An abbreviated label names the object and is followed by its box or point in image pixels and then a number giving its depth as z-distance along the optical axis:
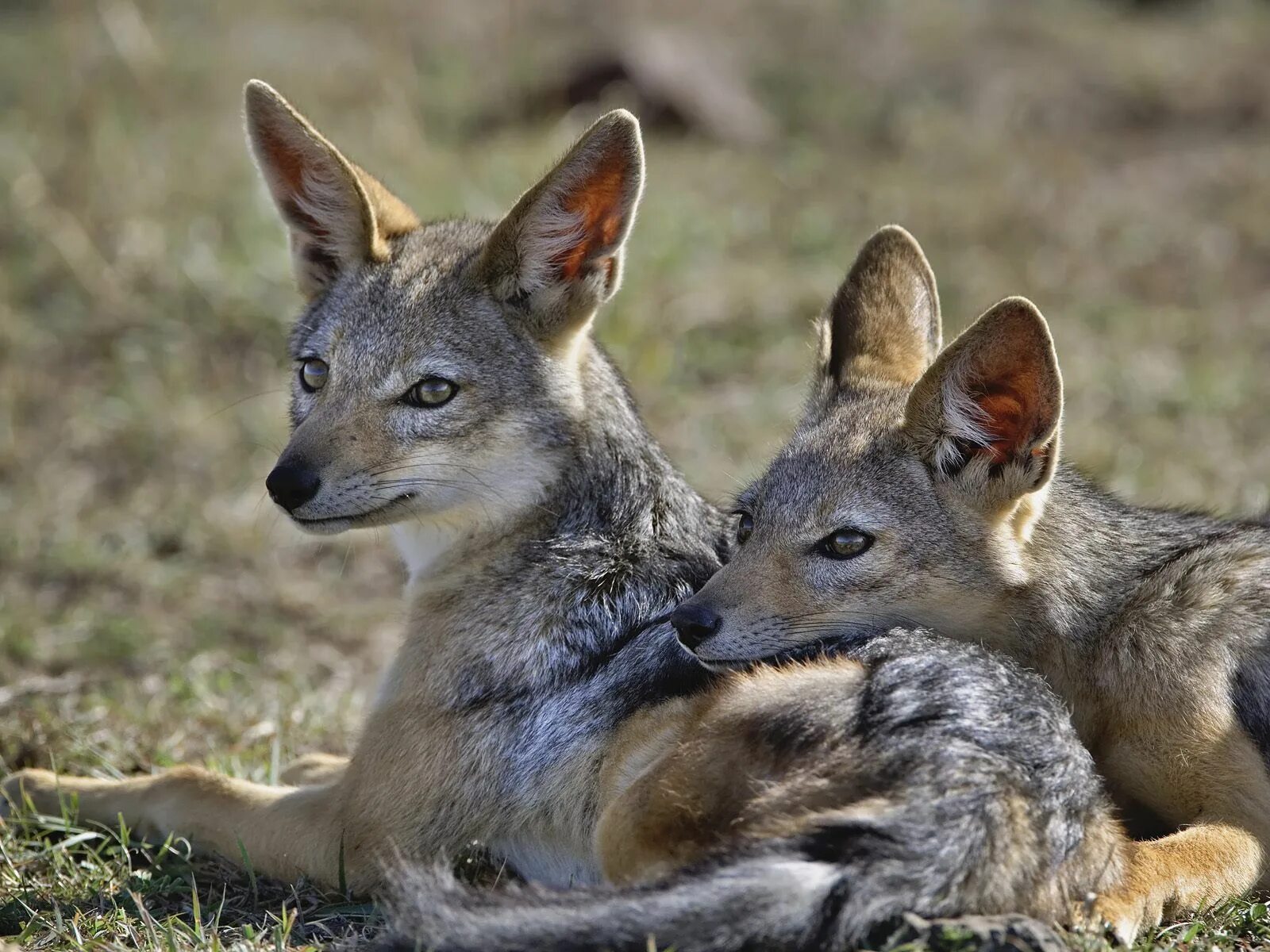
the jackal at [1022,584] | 9.22
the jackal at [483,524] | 9.63
